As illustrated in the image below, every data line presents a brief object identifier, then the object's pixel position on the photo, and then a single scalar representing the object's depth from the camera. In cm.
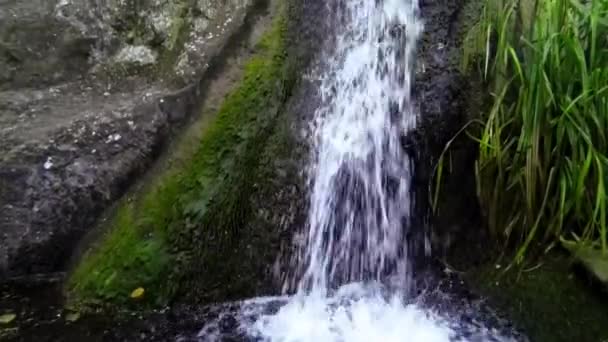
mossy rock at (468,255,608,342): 229
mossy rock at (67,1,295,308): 258
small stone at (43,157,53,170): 274
